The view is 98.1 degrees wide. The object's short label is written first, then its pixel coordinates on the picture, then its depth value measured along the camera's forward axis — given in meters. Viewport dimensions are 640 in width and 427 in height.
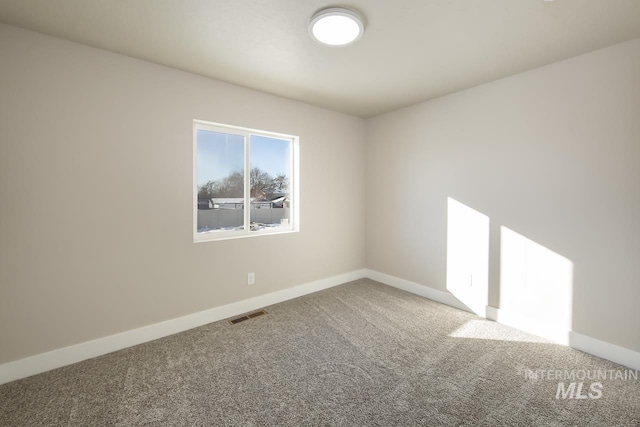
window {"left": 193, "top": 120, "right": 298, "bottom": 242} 2.93
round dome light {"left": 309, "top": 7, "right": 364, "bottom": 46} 1.79
